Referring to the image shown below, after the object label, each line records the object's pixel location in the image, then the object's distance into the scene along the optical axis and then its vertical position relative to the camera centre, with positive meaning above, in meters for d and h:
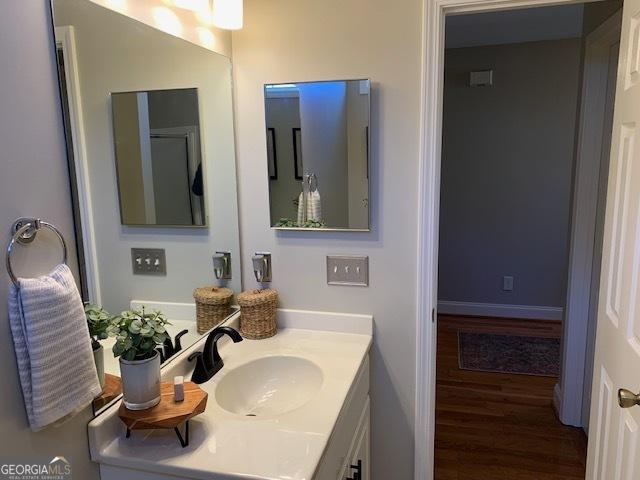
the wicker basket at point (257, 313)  1.76 -0.55
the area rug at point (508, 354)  3.35 -1.43
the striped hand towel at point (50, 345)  0.91 -0.34
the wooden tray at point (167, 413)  1.11 -0.58
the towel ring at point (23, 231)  0.91 -0.12
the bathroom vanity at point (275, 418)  1.10 -0.66
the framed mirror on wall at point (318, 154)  1.69 +0.04
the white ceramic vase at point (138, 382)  1.12 -0.51
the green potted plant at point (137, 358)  1.12 -0.45
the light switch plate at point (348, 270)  1.78 -0.39
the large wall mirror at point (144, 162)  1.13 +0.02
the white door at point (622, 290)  1.18 -0.35
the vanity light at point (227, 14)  1.59 +0.51
